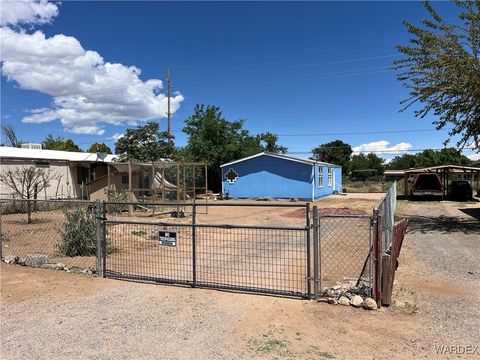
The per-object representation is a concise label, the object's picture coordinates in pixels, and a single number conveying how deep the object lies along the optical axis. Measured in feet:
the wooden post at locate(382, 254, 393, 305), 16.75
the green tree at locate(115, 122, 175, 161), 108.06
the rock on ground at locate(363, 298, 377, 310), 16.62
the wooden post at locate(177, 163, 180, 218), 56.26
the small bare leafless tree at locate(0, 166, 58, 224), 56.08
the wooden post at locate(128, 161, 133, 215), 55.46
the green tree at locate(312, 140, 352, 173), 264.93
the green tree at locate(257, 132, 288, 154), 211.39
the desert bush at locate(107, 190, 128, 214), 52.57
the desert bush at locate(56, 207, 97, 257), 28.78
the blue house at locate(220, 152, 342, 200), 94.79
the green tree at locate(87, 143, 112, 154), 213.54
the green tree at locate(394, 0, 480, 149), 41.19
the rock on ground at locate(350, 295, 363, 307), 16.98
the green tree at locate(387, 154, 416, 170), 297.08
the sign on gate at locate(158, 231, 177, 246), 21.11
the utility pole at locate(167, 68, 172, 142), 112.55
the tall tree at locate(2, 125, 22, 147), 198.24
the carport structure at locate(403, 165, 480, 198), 95.74
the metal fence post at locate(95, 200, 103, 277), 22.72
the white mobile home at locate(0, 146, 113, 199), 79.20
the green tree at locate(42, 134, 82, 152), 176.61
